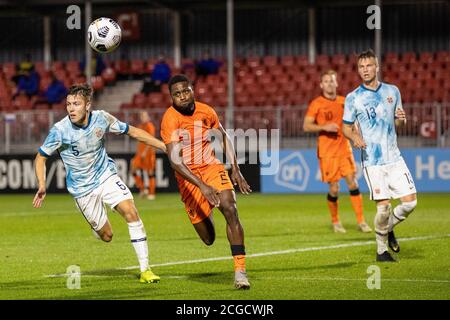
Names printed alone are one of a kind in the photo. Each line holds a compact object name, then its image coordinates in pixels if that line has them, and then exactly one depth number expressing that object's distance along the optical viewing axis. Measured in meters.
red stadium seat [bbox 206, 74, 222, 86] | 35.10
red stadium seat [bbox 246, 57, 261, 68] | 36.53
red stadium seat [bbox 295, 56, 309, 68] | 35.44
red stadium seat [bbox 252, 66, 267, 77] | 35.62
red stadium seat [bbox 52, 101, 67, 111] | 34.62
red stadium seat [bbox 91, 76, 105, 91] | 37.25
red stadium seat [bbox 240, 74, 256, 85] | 35.12
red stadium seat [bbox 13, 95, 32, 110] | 35.91
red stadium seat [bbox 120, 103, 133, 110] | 34.99
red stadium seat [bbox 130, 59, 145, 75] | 38.78
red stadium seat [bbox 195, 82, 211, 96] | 34.45
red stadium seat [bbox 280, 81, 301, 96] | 33.63
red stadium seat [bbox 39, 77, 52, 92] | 37.15
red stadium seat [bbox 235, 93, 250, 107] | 33.56
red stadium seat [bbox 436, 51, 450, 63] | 33.83
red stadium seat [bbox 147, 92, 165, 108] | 34.72
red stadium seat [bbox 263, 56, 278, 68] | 36.16
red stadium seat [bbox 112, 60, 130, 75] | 39.12
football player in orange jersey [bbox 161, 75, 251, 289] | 10.41
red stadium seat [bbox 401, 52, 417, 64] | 34.44
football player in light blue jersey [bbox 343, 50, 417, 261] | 12.44
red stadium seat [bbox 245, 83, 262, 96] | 34.12
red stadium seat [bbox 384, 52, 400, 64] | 34.81
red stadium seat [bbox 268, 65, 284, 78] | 35.16
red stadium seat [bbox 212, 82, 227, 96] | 34.34
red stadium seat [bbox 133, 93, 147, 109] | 35.09
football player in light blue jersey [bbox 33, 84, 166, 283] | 11.43
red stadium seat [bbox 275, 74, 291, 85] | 34.45
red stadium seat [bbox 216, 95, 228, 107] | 33.41
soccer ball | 13.45
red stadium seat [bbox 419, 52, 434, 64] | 34.17
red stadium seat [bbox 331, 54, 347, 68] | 34.86
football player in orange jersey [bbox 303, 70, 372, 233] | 17.02
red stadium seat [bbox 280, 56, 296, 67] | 36.28
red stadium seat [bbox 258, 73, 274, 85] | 34.81
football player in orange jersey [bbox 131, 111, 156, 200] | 27.31
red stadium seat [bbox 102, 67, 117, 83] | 37.97
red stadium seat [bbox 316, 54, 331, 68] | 34.88
